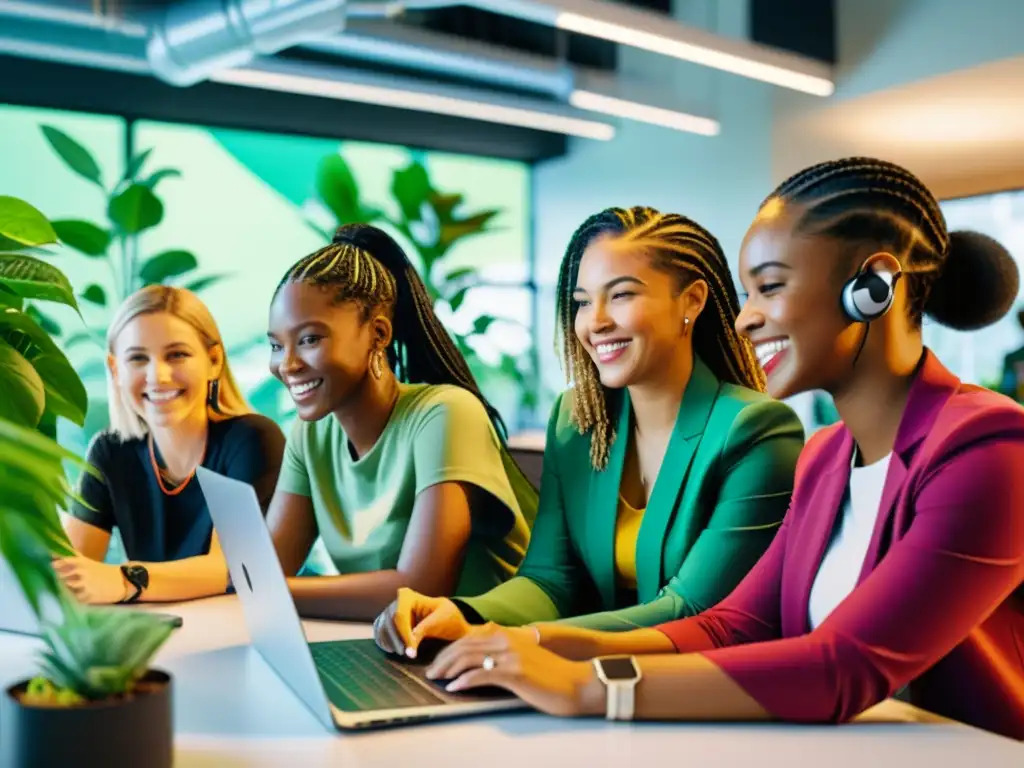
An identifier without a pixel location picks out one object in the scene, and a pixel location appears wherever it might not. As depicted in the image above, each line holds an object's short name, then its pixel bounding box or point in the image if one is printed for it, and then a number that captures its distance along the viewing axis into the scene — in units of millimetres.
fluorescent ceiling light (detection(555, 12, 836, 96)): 4340
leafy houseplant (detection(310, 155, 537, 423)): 4848
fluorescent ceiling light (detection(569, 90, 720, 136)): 5887
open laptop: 1098
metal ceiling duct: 3982
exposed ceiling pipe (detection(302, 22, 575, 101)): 5434
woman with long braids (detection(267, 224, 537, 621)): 1706
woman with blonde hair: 2096
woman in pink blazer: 1105
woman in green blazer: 1452
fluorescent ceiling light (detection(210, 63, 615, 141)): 5059
